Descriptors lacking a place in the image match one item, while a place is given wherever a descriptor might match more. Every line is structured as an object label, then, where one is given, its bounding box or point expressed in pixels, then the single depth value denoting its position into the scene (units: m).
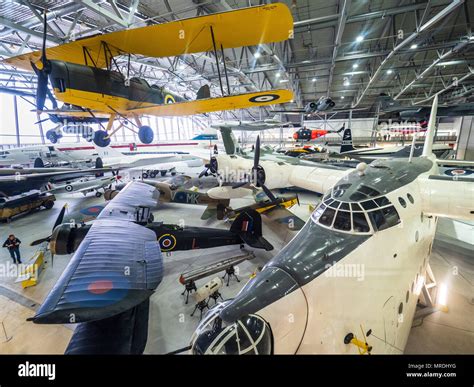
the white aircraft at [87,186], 14.28
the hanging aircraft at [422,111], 12.39
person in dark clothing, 7.05
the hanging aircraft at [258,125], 21.18
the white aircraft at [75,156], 20.14
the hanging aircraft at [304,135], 23.73
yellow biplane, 5.81
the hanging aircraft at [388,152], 14.77
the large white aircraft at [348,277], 2.27
